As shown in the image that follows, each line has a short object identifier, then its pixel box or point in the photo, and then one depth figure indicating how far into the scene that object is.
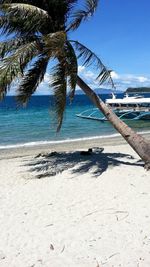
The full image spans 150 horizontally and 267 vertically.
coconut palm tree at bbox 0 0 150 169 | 5.87
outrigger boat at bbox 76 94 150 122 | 20.87
